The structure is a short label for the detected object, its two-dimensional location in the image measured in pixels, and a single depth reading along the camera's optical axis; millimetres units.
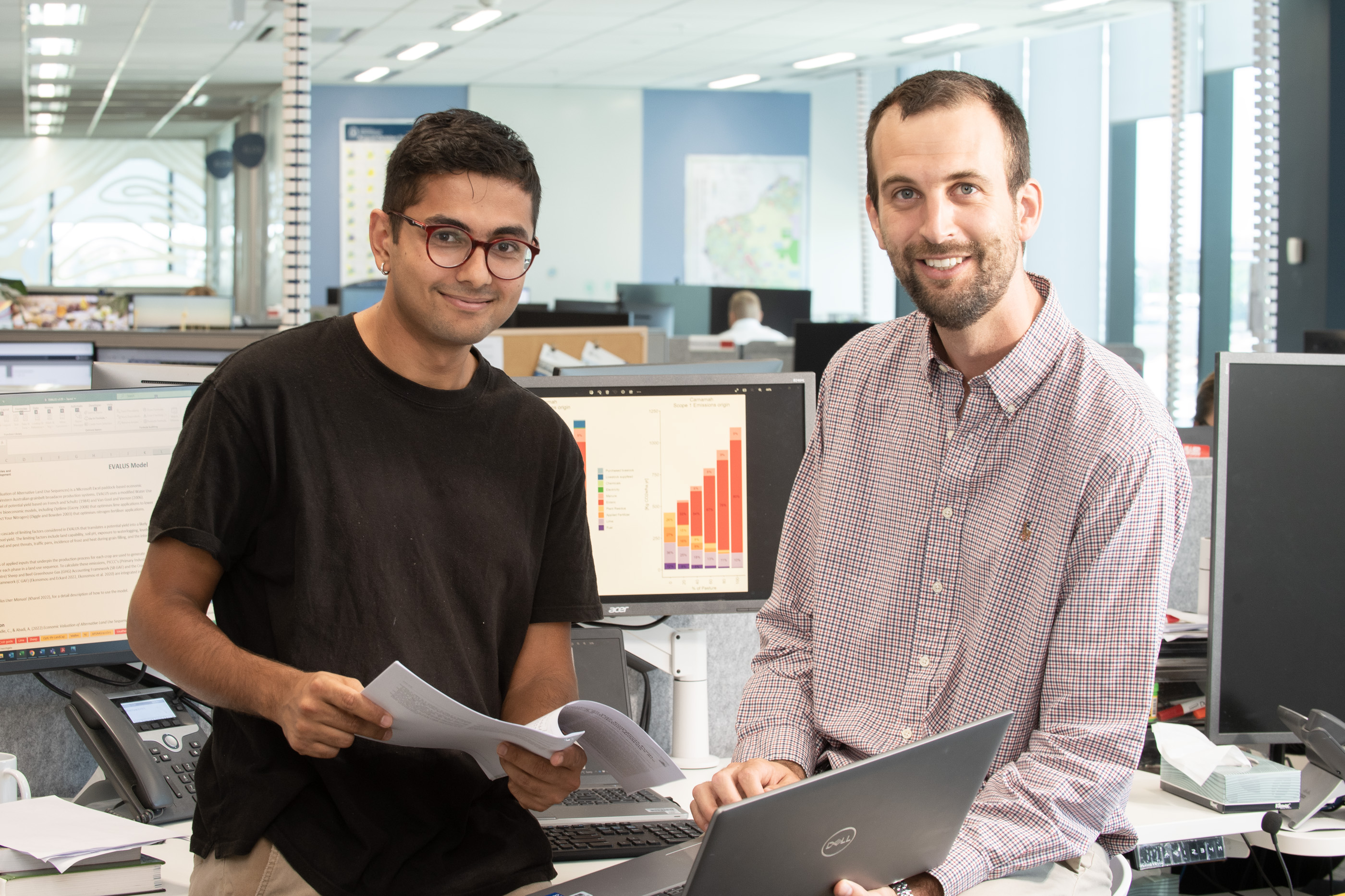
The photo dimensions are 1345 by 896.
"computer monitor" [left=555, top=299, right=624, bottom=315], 7382
